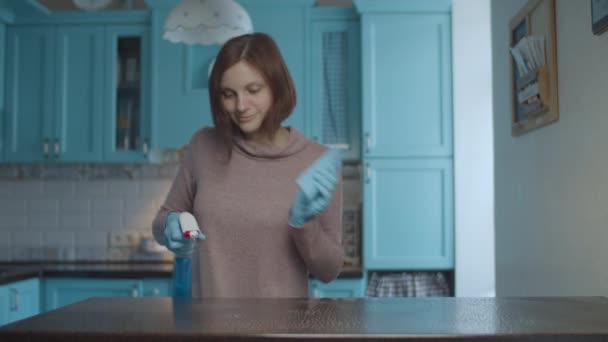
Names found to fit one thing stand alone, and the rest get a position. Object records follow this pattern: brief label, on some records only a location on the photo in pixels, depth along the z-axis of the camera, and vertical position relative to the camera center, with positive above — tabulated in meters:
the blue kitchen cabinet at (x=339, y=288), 3.01 -0.47
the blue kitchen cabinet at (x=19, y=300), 2.79 -0.50
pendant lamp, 1.86 +0.55
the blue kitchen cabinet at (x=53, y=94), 3.33 +0.56
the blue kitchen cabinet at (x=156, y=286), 3.05 -0.46
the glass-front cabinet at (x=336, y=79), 3.22 +0.61
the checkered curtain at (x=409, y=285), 3.11 -0.47
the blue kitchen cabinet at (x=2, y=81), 3.34 +0.63
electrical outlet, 3.56 -0.26
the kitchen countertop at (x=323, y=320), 0.79 -0.18
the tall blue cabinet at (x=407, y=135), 3.09 +0.30
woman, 1.38 +0.00
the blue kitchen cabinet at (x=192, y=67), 3.25 +0.69
